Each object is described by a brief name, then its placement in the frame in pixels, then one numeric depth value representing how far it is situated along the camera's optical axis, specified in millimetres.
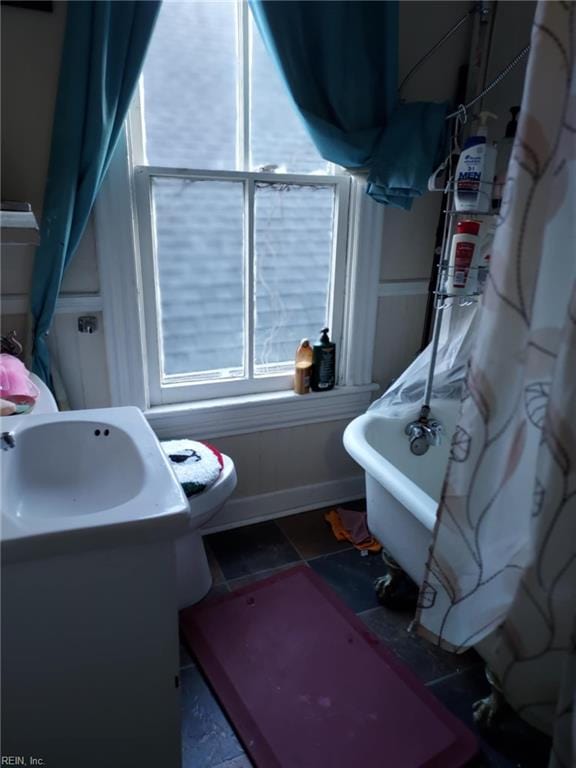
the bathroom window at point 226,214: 1523
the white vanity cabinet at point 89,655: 755
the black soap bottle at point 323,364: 1926
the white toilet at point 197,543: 1431
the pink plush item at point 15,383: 1185
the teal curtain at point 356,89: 1471
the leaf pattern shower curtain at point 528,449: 692
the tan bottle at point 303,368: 1931
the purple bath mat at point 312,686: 1190
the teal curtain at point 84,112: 1251
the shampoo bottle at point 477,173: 1405
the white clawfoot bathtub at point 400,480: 1325
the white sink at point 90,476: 751
